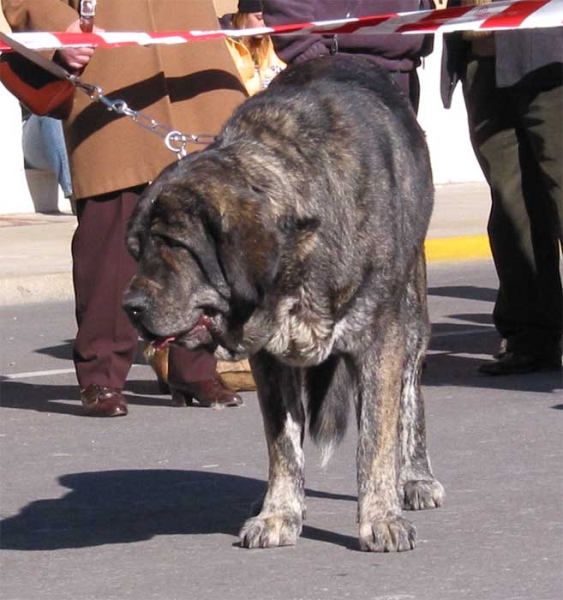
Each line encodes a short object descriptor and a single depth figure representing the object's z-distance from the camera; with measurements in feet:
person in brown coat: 41.74
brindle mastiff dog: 26.40
